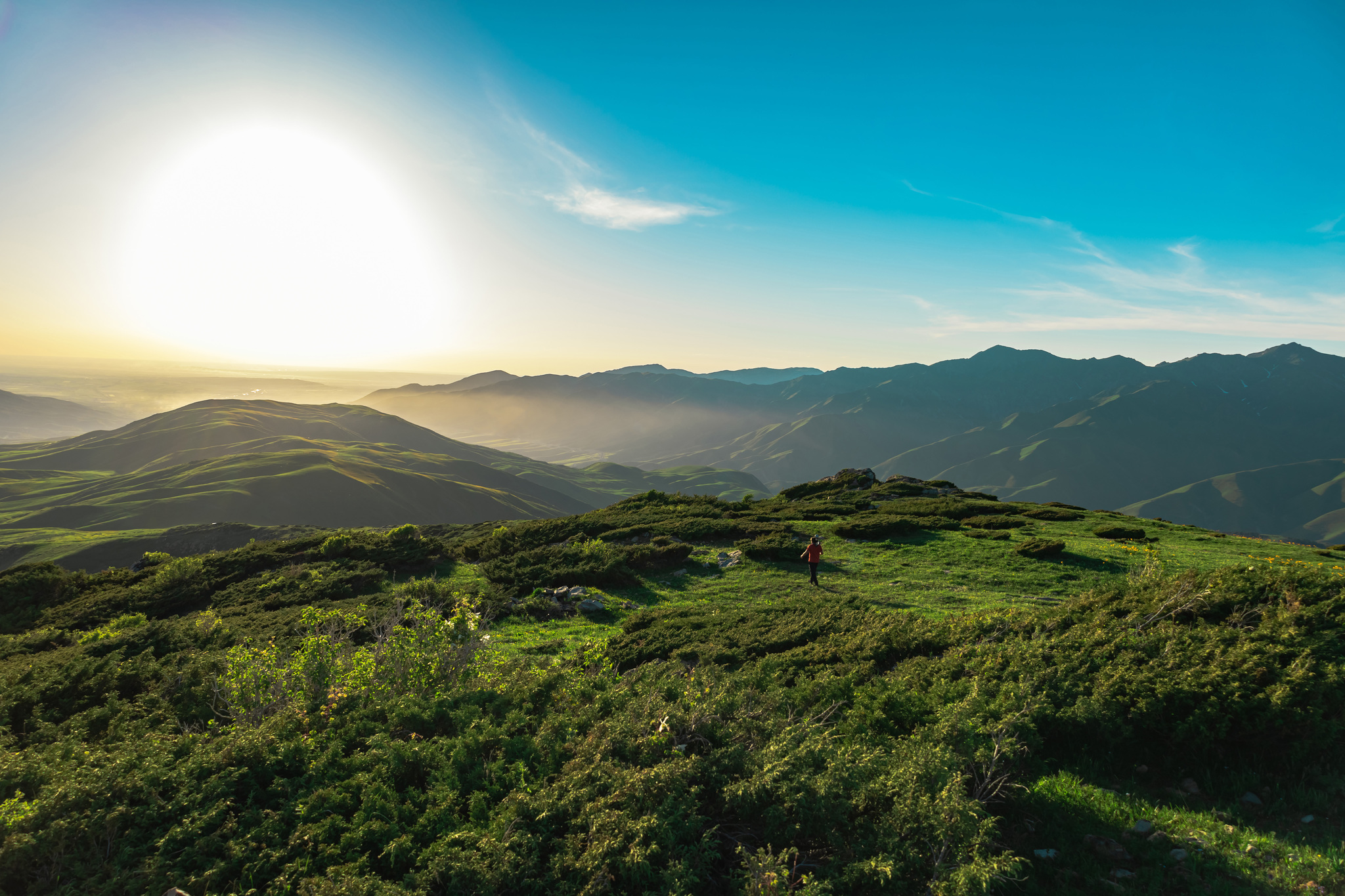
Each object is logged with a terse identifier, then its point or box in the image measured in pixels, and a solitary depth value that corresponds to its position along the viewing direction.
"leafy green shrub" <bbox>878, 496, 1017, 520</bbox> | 32.31
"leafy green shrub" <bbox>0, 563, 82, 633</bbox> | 21.52
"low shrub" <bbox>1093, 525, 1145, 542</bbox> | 25.91
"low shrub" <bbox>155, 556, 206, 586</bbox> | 24.17
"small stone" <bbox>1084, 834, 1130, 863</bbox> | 6.39
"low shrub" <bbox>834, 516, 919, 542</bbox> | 27.08
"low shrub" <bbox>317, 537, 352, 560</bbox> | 27.33
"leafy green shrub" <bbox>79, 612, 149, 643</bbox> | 15.31
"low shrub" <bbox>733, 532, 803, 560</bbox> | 24.08
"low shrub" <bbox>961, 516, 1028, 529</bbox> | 28.83
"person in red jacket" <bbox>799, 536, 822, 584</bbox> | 20.08
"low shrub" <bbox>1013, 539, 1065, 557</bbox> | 21.91
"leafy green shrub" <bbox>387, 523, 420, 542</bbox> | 28.18
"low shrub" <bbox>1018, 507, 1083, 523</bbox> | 31.39
